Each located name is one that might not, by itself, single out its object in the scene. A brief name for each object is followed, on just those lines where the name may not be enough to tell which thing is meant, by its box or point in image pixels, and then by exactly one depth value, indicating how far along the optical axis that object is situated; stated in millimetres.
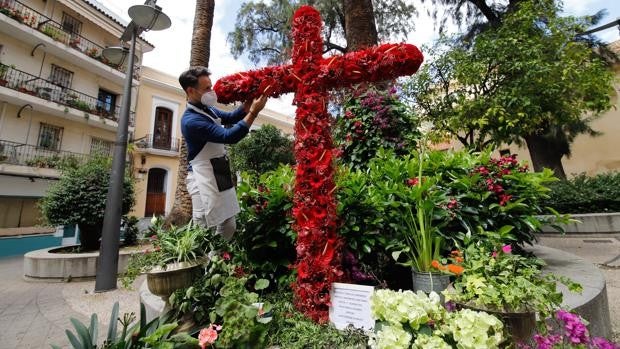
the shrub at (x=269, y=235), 2539
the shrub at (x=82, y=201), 5836
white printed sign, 1698
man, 2061
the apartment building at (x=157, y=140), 16391
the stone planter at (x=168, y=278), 1770
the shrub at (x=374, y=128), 4047
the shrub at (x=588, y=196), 7023
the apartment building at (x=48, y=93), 12312
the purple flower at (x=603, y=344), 1108
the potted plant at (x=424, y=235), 1888
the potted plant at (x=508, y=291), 1389
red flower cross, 1926
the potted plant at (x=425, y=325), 1194
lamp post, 4355
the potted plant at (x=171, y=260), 1784
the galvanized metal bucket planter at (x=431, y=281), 1843
